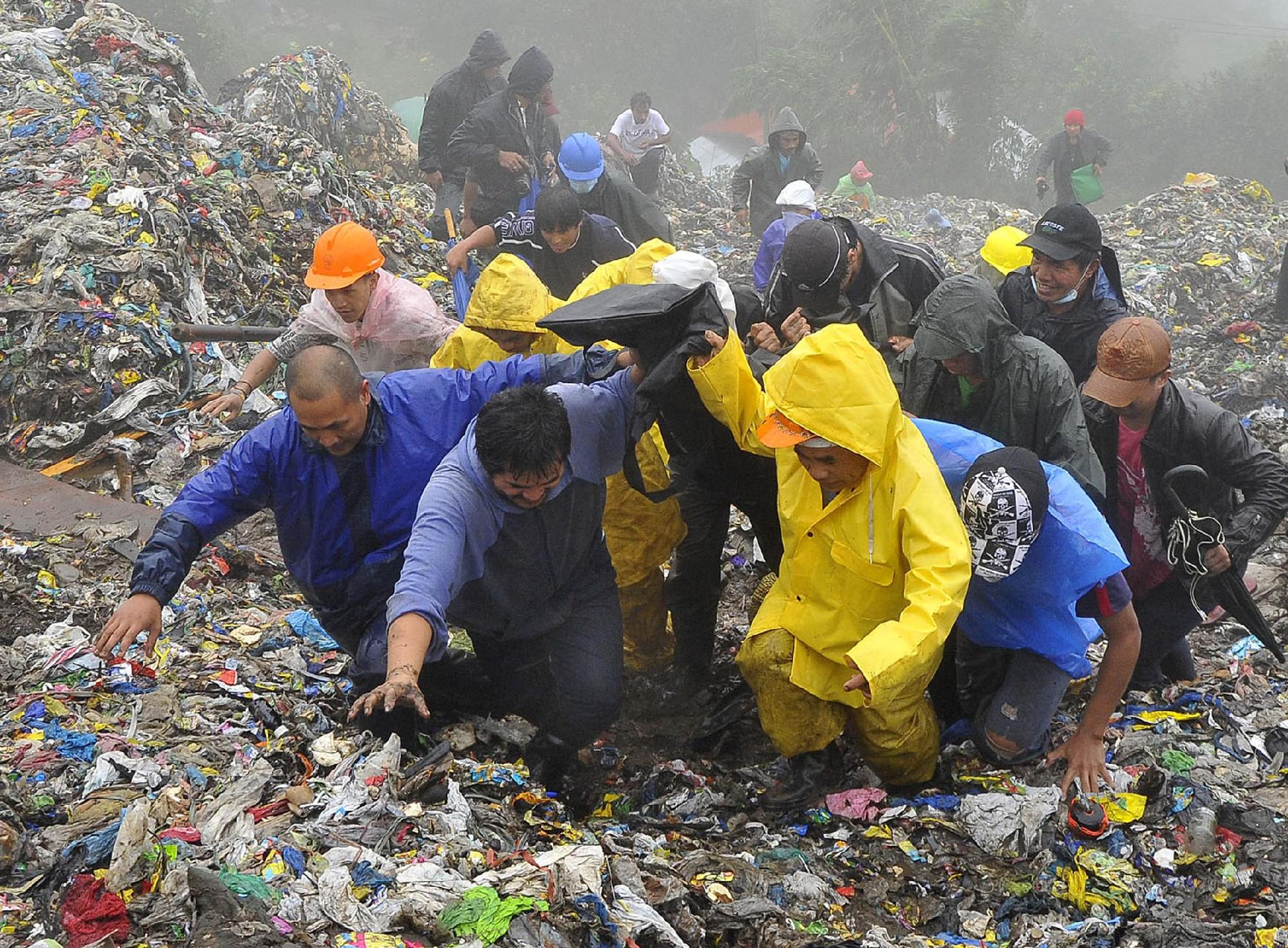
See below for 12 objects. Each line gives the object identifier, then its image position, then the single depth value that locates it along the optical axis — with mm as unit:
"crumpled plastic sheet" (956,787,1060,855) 3391
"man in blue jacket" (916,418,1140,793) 3289
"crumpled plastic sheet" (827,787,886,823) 3664
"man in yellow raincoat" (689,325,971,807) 3162
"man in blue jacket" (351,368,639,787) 3098
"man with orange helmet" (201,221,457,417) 4566
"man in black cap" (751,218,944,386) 4555
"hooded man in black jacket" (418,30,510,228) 8695
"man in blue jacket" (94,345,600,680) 3406
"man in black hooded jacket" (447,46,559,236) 7789
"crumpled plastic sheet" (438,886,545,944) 2518
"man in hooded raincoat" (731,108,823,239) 10578
